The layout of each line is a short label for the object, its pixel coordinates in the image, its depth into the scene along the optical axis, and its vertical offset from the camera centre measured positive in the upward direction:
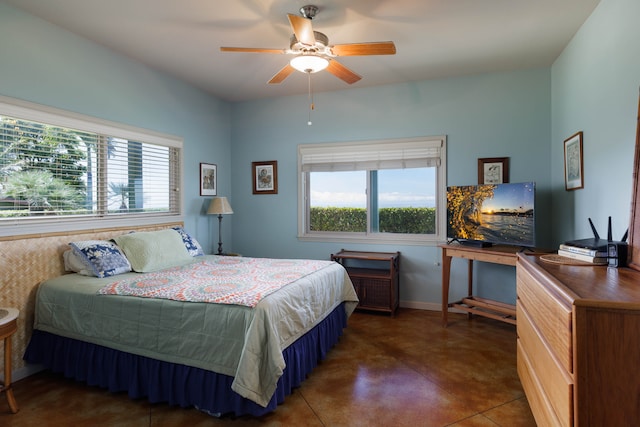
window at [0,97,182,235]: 2.53 +0.36
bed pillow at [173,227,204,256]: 3.59 -0.33
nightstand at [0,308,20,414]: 2.08 -0.84
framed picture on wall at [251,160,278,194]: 4.73 +0.48
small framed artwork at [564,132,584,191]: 2.77 +0.40
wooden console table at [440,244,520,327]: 3.12 -0.63
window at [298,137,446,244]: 4.09 +0.26
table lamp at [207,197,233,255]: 4.27 +0.05
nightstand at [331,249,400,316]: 3.87 -0.77
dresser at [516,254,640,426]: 1.11 -0.47
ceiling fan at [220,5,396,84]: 2.34 +1.14
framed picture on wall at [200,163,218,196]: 4.38 +0.42
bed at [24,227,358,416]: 1.96 -0.73
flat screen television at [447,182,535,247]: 3.11 -0.03
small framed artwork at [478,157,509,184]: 3.78 +0.44
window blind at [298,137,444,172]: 4.06 +0.69
